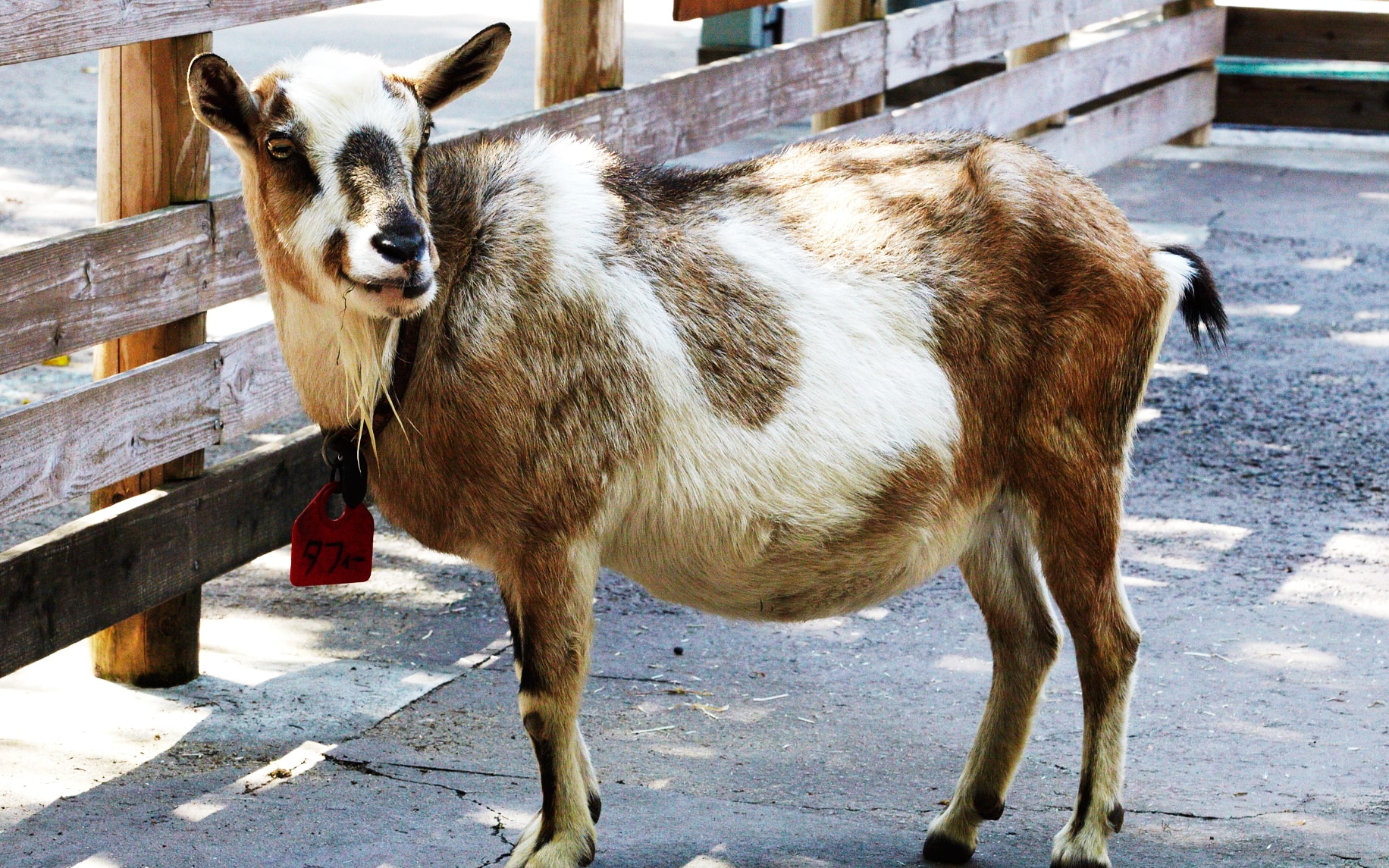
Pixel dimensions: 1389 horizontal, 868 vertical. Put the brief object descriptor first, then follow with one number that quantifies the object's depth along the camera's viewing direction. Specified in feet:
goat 10.19
